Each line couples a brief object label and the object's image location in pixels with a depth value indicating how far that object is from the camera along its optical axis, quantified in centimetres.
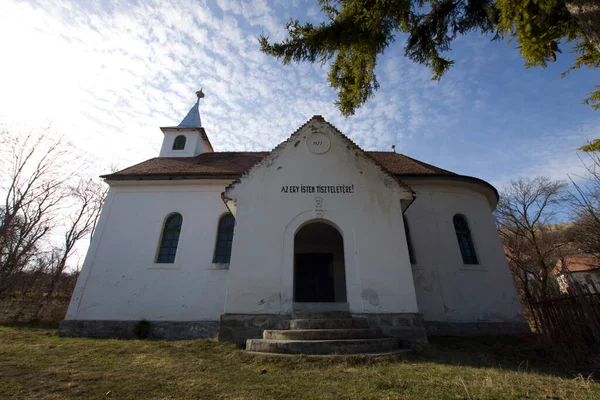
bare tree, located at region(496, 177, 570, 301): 2151
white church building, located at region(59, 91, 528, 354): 863
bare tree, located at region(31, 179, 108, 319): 2143
